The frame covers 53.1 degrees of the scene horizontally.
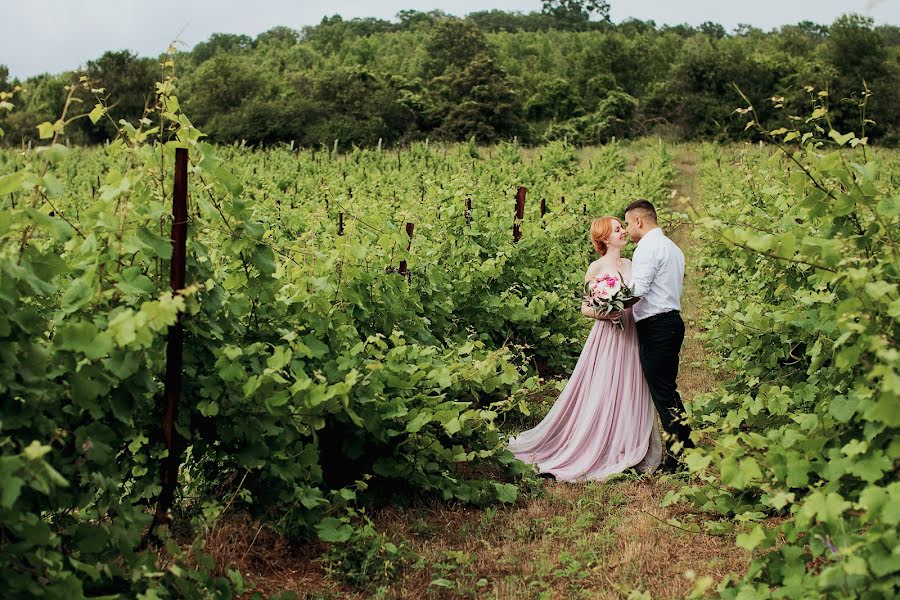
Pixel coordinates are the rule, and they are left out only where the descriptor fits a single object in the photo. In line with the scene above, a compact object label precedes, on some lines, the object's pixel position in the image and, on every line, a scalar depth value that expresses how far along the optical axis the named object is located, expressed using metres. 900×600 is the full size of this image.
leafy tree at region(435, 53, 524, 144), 48.81
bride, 6.16
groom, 5.95
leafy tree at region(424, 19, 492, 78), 60.12
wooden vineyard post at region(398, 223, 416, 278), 5.96
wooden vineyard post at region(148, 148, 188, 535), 3.61
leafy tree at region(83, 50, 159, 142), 53.09
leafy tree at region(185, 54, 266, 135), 52.38
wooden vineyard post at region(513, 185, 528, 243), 9.01
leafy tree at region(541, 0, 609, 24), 125.56
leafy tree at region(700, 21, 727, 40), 113.25
